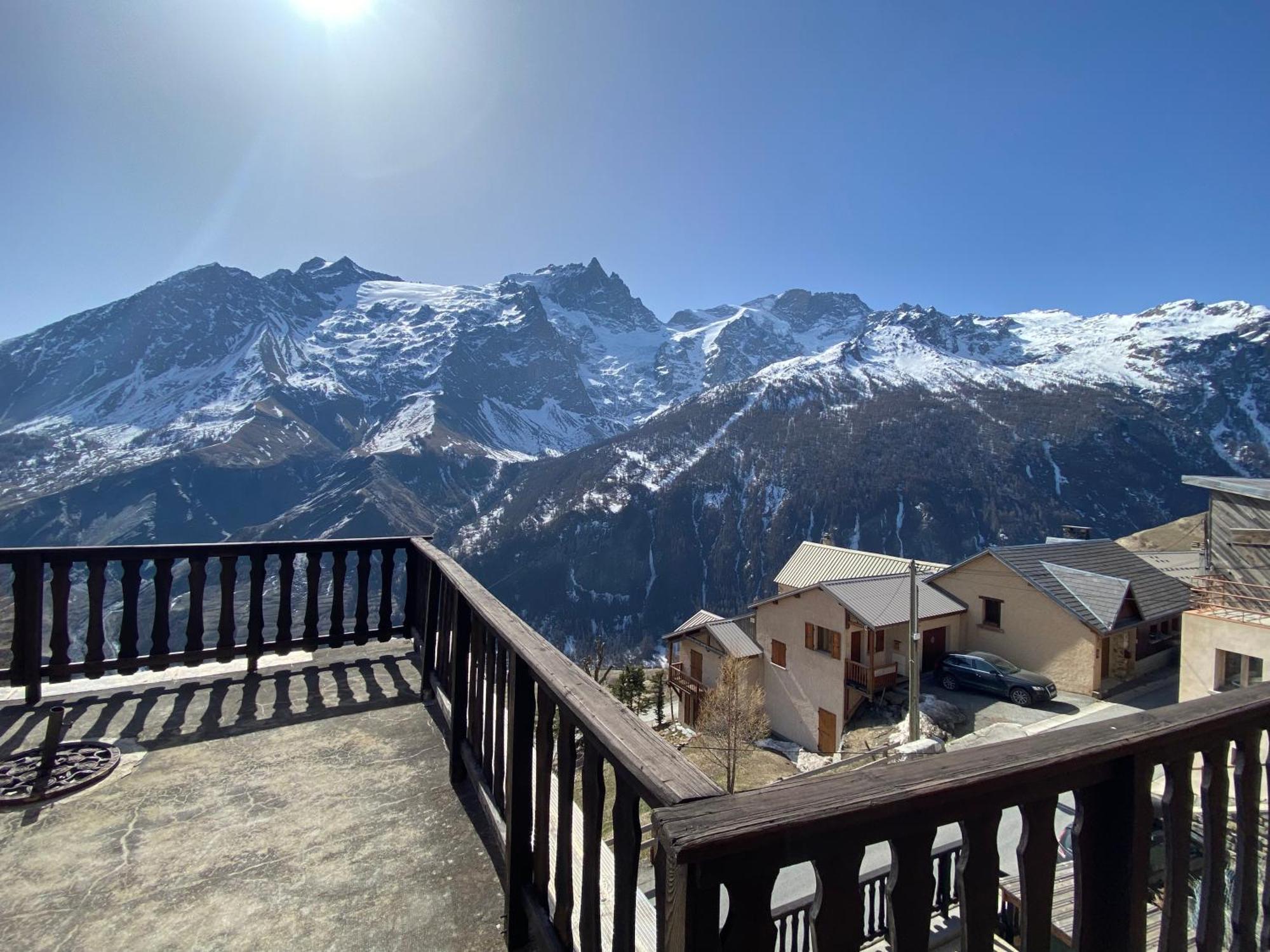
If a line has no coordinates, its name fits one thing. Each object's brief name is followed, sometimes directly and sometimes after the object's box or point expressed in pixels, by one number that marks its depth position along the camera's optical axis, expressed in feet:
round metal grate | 11.13
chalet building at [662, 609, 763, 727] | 86.89
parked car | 59.16
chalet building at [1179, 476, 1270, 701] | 39.52
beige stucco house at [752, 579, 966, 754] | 70.08
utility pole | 55.57
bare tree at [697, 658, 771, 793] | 65.67
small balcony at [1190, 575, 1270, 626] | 40.60
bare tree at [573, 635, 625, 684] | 106.83
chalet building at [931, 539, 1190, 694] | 62.13
